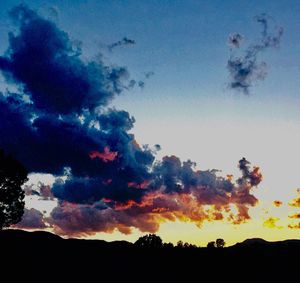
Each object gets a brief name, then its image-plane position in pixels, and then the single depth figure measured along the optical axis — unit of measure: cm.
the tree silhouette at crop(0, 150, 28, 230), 6588
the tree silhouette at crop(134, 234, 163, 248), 17125
